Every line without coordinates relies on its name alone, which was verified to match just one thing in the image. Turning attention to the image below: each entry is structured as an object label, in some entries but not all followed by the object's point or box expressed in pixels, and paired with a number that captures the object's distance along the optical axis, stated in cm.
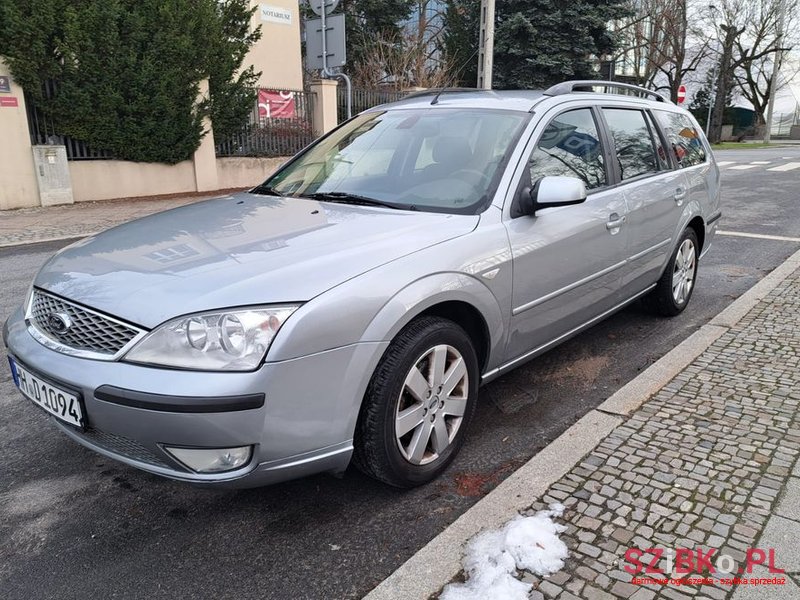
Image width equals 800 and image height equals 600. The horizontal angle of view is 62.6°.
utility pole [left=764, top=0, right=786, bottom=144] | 4326
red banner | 1534
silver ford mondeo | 224
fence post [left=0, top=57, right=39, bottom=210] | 1109
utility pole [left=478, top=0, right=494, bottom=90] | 1461
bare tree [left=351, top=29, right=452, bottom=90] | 2134
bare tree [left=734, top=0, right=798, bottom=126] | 4288
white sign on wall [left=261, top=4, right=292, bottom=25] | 2009
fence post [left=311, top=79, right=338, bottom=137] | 1603
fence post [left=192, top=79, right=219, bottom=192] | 1385
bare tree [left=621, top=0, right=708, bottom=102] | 4138
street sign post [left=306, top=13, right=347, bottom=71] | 1147
